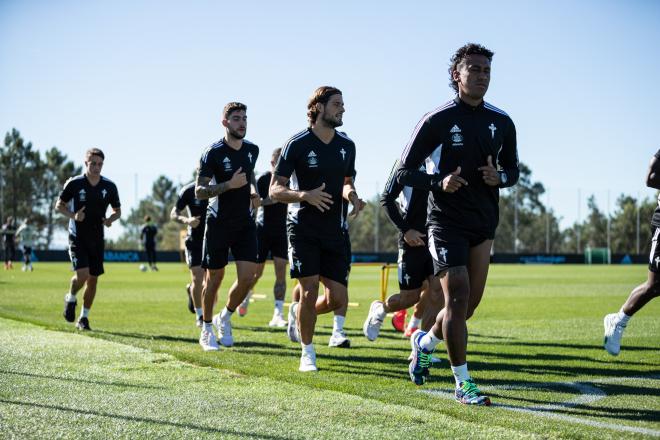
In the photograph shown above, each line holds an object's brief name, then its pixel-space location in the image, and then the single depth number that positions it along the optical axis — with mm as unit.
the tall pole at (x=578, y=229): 71488
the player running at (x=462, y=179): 6148
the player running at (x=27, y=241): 33906
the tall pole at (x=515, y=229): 68662
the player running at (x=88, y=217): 11617
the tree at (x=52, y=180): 68938
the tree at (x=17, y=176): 62656
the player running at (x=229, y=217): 9609
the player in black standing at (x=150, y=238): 37156
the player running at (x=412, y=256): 8523
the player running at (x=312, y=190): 7801
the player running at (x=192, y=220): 11922
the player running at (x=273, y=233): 13156
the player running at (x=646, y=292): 7695
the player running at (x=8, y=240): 35906
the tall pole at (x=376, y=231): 64350
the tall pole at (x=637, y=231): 71312
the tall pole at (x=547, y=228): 70438
